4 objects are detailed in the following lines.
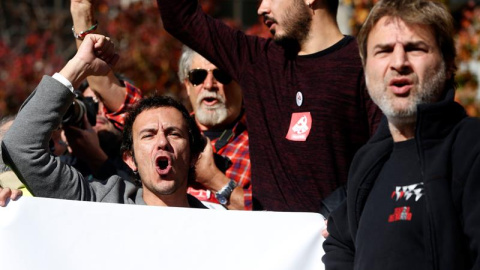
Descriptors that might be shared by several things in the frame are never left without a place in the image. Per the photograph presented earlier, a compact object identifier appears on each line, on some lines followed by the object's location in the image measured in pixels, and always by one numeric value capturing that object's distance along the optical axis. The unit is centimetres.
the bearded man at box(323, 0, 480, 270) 601
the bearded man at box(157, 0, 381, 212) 839
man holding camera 1091
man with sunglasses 979
